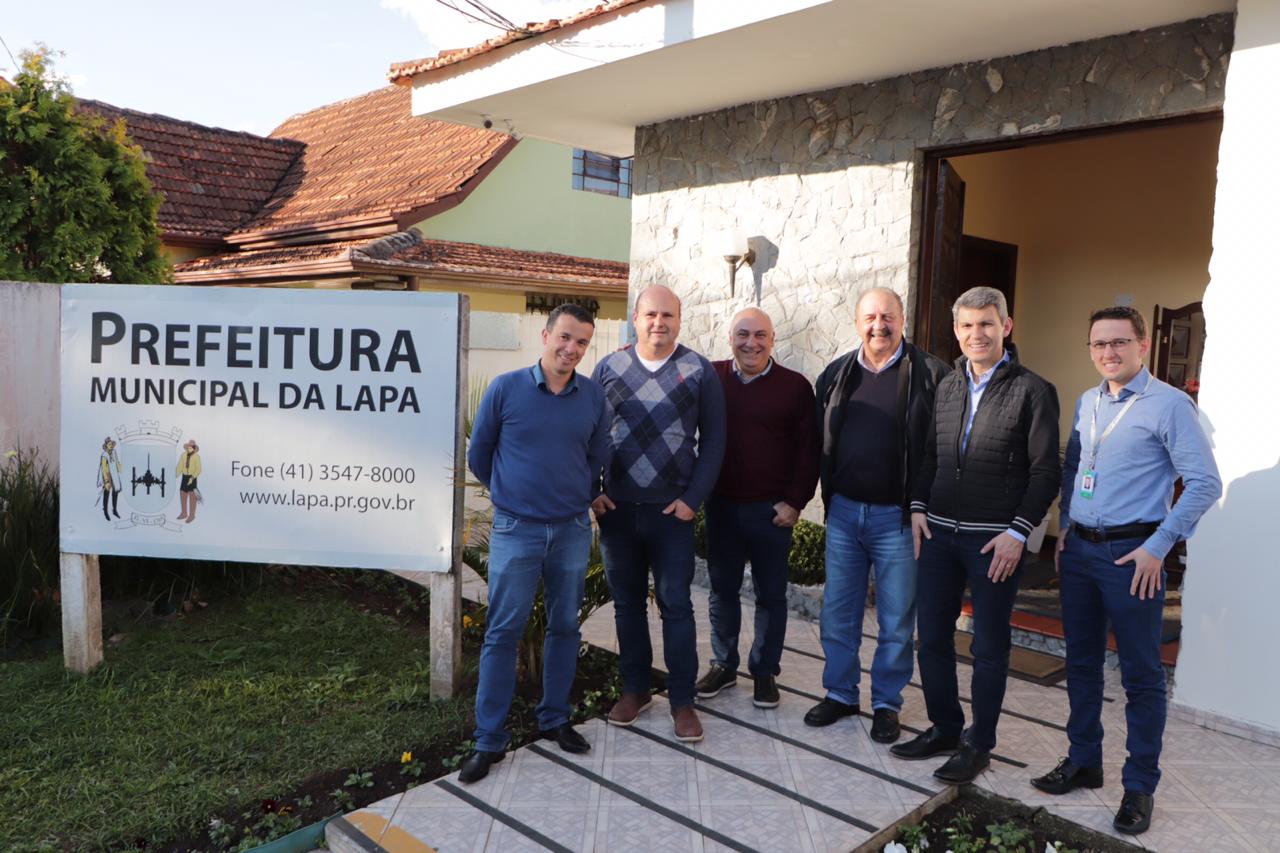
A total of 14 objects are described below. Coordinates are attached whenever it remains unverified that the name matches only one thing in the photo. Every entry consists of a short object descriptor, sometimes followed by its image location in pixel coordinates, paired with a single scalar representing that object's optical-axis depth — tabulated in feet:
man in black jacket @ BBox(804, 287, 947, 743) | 12.31
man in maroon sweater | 12.94
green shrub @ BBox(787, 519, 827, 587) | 18.85
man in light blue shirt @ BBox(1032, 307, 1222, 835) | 9.84
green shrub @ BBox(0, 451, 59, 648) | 15.66
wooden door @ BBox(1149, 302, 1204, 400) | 25.32
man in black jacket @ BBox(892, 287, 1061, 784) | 10.70
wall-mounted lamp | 21.21
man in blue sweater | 11.41
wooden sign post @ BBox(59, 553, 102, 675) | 14.20
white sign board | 13.64
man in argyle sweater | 12.23
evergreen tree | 20.94
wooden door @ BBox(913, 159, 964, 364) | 18.44
